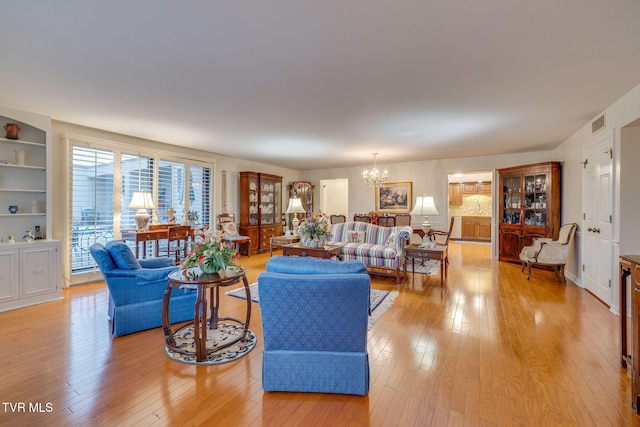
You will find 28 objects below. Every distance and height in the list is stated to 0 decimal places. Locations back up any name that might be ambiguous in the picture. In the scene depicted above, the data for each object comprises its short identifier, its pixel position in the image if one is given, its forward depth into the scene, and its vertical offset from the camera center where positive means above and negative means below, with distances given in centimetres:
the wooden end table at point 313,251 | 471 -65
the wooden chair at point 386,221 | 795 -24
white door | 376 -9
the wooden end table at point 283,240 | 572 -57
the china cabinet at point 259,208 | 754 +9
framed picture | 829 +42
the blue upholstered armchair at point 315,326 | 185 -75
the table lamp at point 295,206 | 650 +12
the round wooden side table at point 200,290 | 239 -67
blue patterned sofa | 497 -58
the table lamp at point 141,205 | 495 +10
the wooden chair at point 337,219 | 911 -22
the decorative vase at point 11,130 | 391 +107
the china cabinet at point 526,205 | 573 +16
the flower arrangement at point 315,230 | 486 -30
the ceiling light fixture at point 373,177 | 686 +82
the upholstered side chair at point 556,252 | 494 -68
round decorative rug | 246 -123
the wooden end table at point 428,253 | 461 -66
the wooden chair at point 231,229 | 668 -42
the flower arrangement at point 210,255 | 257 -39
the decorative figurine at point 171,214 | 580 -6
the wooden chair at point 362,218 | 834 -17
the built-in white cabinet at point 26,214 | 371 -5
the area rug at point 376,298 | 346 -119
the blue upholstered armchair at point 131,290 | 288 -81
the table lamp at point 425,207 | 493 +9
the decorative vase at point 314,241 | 488 -49
